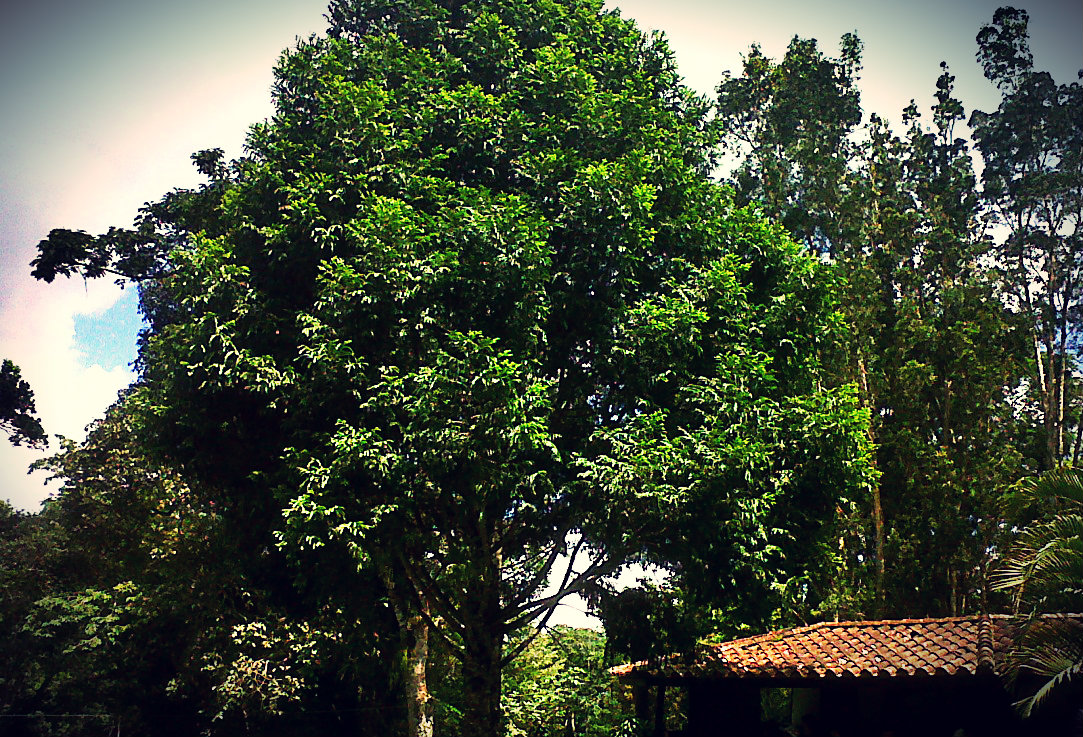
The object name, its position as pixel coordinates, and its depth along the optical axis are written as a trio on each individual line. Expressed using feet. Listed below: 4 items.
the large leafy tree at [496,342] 40.42
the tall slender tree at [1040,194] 85.05
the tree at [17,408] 83.10
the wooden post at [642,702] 55.98
